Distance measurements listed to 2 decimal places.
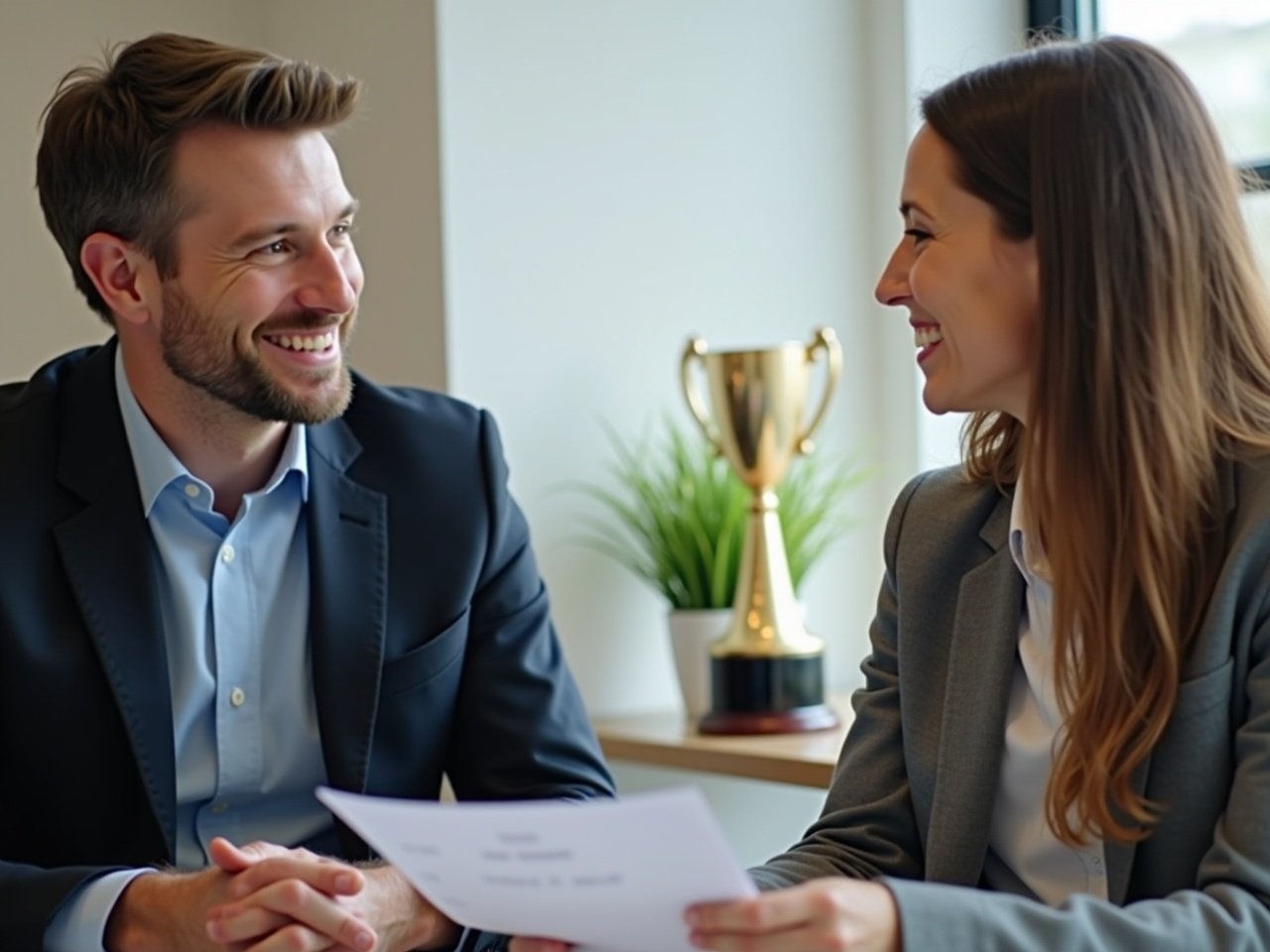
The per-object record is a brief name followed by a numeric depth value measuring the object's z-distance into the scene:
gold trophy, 2.89
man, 2.34
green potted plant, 2.96
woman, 2.05
